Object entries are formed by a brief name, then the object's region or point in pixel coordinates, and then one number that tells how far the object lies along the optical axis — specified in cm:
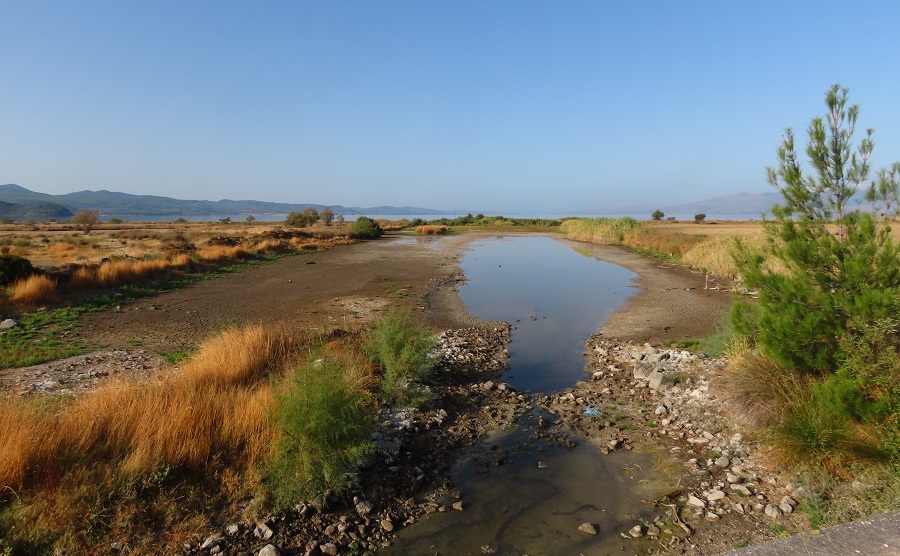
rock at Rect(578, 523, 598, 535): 501
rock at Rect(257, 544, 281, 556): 454
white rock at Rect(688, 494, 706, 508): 530
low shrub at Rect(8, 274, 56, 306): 1479
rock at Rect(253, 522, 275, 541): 480
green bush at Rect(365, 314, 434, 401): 841
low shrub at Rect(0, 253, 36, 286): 1612
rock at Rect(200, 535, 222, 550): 458
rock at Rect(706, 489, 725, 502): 542
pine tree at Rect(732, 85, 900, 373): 555
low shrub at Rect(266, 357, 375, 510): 536
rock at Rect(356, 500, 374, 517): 535
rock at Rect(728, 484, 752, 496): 545
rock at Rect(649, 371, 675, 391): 883
